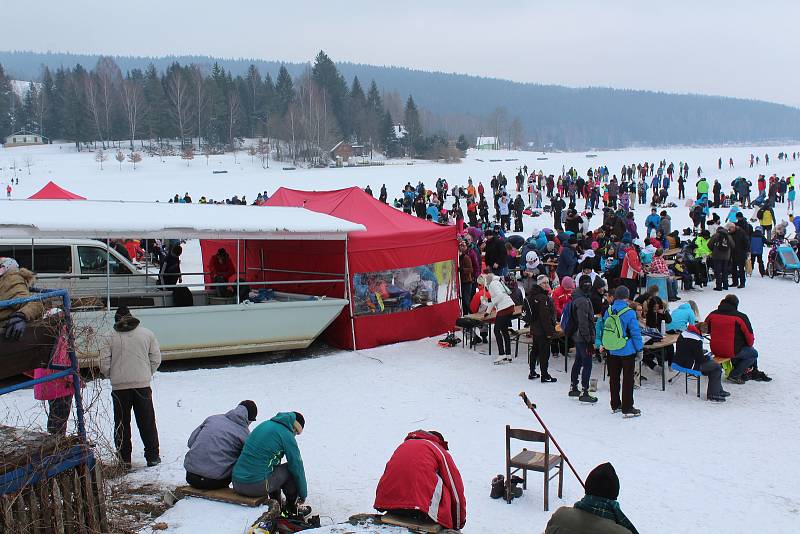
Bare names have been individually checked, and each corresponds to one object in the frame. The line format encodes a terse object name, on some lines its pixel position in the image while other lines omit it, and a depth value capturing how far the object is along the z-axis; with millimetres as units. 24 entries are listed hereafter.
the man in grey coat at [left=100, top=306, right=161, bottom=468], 7113
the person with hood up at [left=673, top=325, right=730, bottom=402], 9648
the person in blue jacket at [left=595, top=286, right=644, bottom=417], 9000
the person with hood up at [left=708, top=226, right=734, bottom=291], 16500
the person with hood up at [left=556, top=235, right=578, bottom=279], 15445
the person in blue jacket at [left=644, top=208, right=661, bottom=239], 21703
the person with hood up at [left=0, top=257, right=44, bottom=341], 4688
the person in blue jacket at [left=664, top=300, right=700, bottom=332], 10438
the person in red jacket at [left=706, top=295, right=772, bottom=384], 10094
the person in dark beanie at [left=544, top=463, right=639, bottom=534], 3988
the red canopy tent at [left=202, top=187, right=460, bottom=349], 12578
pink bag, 4984
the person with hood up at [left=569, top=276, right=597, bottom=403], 9617
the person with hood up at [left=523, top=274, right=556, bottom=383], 10383
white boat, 10180
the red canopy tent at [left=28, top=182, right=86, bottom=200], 19703
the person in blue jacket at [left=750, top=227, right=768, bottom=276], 18594
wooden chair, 6594
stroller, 17850
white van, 11578
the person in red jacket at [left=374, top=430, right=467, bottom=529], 5098
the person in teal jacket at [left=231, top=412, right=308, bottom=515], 5852
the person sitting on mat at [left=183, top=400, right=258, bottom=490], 6070
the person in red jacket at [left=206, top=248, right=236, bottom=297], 13500
